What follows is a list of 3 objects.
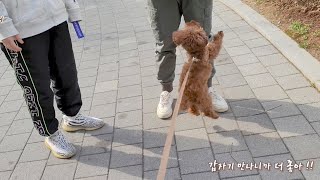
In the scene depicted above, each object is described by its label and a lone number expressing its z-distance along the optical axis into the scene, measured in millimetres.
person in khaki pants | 3256
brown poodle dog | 2793
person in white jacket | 2793
